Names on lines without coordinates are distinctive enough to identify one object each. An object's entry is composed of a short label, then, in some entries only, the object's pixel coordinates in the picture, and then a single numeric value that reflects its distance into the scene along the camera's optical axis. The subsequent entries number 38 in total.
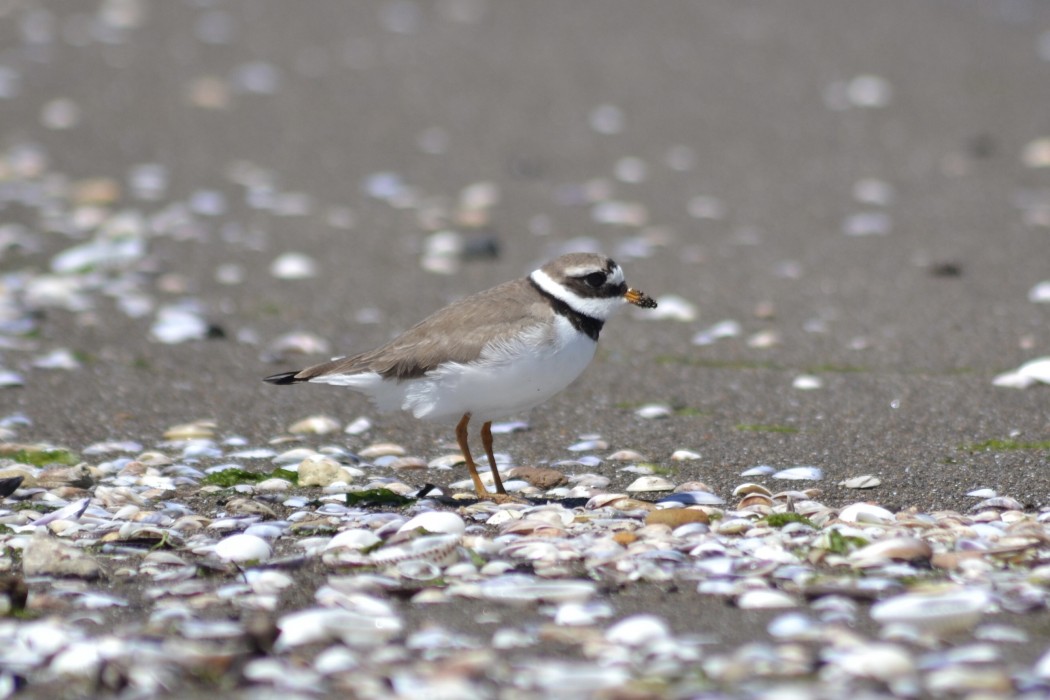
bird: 10.85
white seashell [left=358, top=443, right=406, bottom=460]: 12.29
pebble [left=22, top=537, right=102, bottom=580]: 8.70
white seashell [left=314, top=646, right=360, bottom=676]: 7.14
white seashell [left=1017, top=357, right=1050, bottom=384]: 13.21
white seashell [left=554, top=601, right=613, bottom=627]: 7.89
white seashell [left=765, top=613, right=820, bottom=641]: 7.54
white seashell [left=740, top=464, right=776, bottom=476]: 11.34
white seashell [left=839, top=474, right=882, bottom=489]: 10.81
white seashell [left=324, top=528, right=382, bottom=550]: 9.20
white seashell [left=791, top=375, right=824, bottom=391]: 13.76
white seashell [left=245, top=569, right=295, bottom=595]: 8.49
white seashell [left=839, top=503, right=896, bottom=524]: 9.60
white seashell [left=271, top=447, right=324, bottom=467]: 11.92
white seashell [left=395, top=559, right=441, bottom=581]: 8.74
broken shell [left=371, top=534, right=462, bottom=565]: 8.95
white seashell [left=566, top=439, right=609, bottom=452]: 12.35
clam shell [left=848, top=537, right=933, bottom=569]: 8.66
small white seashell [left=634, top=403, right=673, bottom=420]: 13.21
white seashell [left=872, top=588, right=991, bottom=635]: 7.60
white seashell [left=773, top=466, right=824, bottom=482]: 11.17
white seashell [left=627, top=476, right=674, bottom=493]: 10.98
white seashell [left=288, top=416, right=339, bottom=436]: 13.05
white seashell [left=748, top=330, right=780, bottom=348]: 15.37
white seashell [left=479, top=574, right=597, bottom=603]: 8.22
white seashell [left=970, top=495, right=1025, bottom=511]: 10.07
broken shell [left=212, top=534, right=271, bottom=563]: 9.09
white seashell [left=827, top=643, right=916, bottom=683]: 6.86
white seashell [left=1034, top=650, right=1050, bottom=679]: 6.84
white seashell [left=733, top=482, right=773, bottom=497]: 10.62
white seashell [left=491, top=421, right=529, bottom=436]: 13.30
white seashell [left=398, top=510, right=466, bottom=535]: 9.41
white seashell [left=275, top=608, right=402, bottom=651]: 7.54
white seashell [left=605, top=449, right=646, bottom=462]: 11.95
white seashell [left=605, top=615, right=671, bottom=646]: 7.50
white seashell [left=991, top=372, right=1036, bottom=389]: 13.24
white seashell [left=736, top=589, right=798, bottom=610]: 8.10
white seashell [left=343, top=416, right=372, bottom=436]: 13.10
